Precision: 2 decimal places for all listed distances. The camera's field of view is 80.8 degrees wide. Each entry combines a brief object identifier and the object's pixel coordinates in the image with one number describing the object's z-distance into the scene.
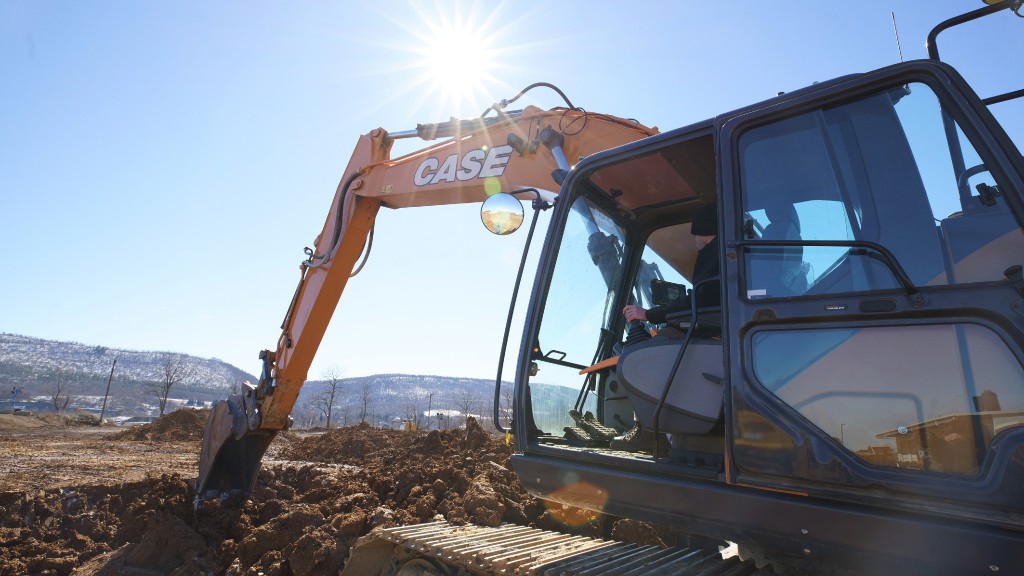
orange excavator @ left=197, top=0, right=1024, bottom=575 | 1.76
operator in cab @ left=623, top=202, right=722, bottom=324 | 2.90
